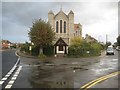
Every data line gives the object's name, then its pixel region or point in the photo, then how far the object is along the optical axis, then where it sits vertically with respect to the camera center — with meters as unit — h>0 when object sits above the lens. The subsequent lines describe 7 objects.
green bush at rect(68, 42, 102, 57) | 17.87 -0.68
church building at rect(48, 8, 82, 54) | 23.20 +5.52
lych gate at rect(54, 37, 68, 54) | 20.24 +0.08
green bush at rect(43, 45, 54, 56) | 18.68 -0.72
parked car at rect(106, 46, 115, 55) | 20.73 -1.21
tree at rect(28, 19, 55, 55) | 17.07 +2.40
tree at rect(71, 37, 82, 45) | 22.58 +1.57
